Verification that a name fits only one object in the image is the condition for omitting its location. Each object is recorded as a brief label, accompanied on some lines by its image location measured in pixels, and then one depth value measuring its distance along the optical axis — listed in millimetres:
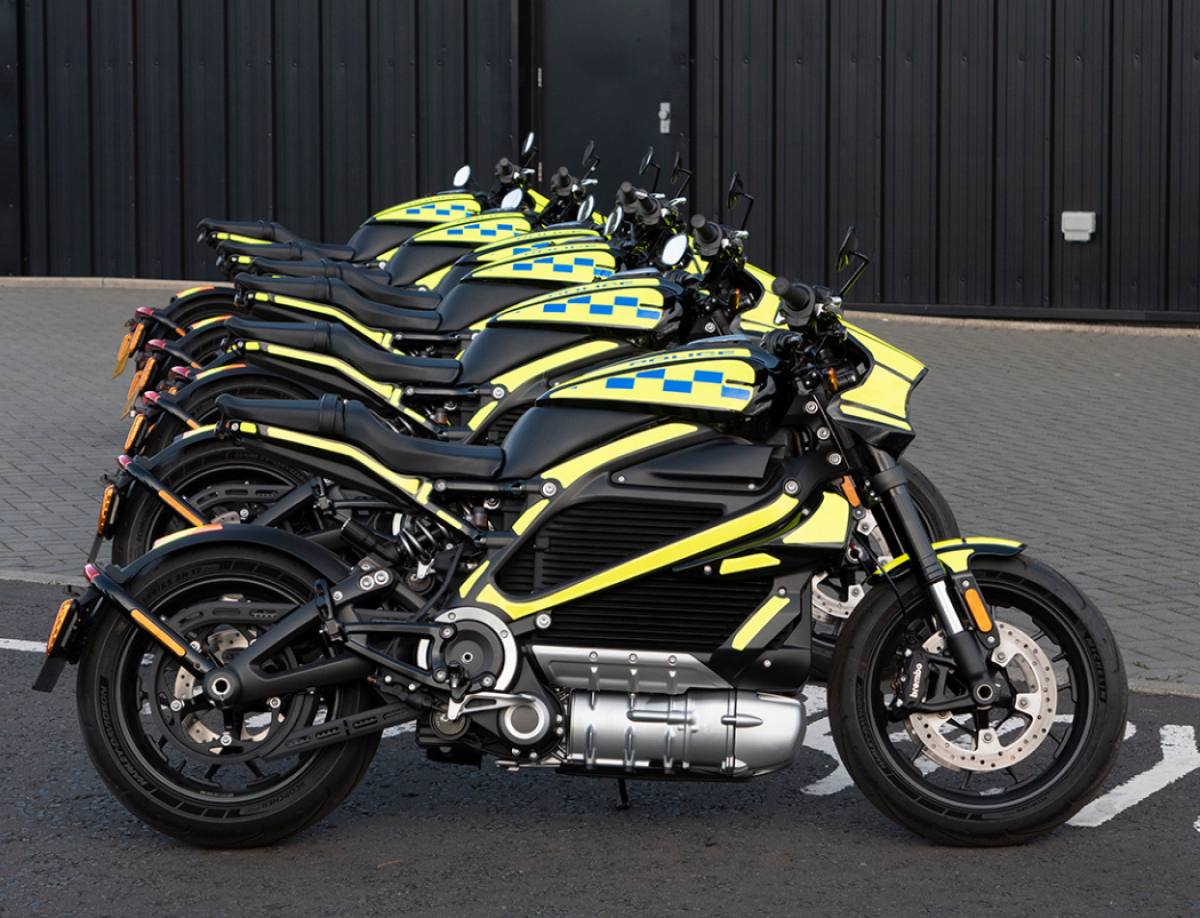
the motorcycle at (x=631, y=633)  4020
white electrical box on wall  14469
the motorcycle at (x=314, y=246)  8172
